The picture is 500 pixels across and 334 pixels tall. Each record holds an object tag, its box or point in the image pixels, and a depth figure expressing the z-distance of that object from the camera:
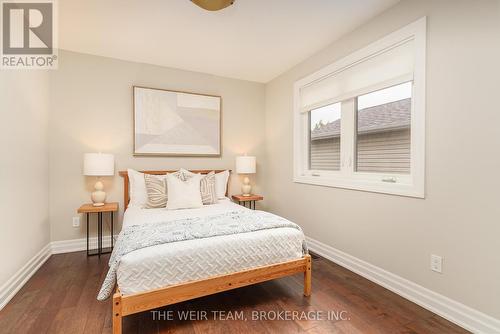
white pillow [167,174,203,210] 2.88
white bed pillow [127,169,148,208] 3.05
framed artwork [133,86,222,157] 3.41
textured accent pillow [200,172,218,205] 3.18
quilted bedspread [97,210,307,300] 1.63
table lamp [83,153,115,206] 2.89
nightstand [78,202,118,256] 2.82
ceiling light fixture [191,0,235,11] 1.96
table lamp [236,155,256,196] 3.79
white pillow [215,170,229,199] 3.58
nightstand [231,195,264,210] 3.74
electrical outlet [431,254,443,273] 1.86
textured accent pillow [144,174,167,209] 2.94
